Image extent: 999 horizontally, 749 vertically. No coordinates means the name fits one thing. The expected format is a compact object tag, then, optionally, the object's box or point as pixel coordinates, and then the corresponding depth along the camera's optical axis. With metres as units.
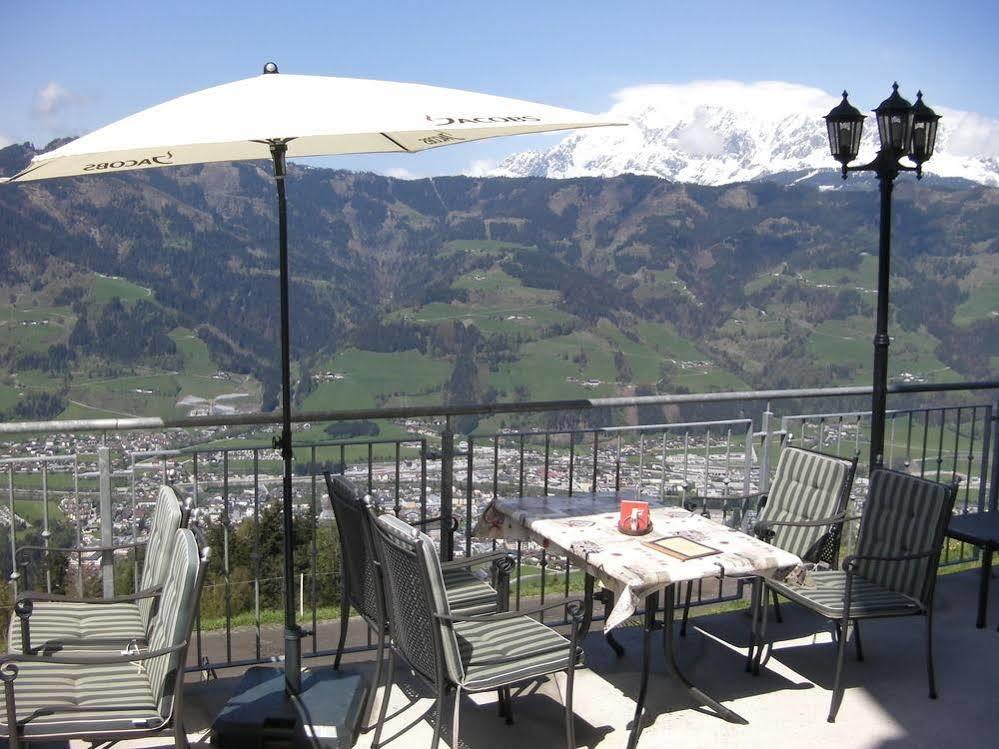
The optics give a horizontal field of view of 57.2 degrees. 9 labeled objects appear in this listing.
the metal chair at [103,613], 3.34
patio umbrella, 2.97
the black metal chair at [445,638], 3.22
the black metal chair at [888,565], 4.08
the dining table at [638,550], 3.55
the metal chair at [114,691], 2.80
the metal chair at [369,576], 3.77
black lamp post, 5.28
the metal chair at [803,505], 4.71
